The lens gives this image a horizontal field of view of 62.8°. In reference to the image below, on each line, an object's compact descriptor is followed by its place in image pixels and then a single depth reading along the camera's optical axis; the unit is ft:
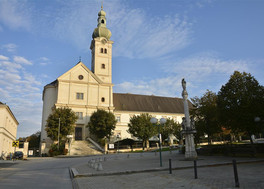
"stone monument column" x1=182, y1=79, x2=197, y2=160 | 64.03
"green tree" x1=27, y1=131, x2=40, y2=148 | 264.85
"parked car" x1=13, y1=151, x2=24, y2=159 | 121.70
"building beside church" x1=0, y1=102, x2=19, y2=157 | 128.06
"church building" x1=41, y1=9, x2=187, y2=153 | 156.17
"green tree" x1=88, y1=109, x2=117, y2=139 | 141.90
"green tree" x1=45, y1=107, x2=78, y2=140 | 130.41
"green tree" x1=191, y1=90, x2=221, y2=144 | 92.66
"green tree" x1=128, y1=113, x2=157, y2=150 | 145.58
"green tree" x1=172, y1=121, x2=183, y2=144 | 164.35
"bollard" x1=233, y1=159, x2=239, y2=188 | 23.97
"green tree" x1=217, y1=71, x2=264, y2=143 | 66.13
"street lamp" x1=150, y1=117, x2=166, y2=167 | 54.13
